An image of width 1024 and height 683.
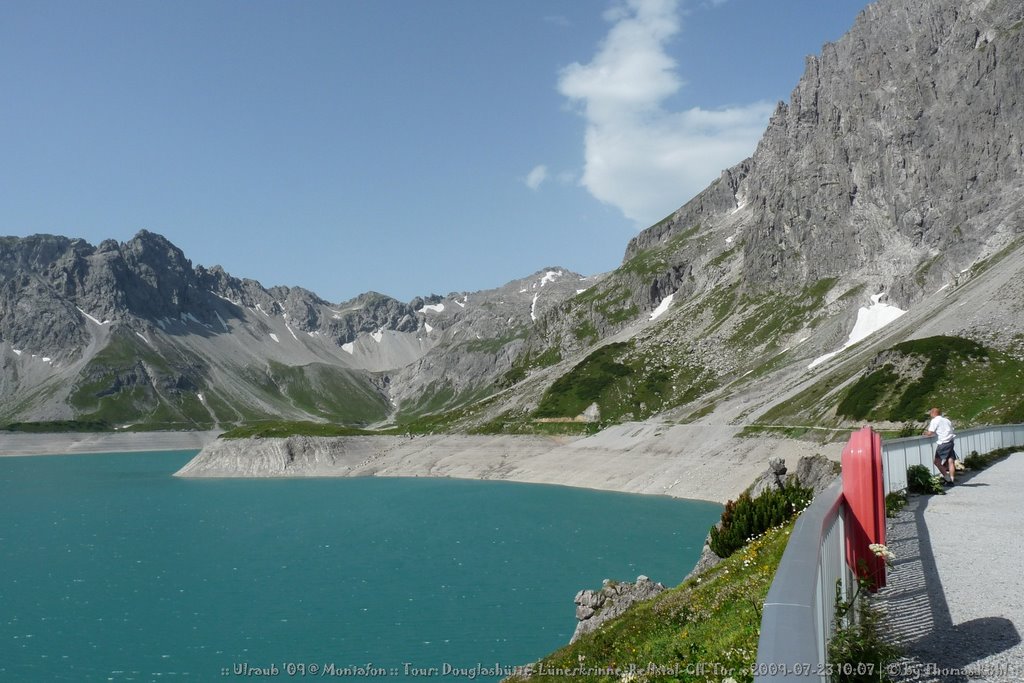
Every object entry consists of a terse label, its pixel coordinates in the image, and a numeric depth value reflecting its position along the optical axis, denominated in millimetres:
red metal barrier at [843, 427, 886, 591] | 13758
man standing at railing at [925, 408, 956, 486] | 25969
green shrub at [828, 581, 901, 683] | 8961
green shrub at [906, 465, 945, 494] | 24719
